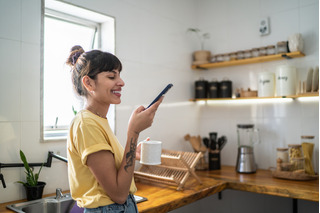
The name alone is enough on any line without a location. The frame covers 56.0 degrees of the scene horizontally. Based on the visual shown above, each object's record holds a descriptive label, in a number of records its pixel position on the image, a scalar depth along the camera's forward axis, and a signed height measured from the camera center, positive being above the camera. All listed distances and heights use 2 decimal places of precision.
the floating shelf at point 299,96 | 2.21 +0.08
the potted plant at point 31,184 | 1.62 -0.43
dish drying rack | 1.91 -0.43
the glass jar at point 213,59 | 2.78 +0.44
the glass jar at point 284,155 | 2.31 -0.37
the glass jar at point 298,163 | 2.19 -0.41
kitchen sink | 1.55 -0.53
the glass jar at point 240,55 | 2.62 +0.45
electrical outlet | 2.57 +0.69
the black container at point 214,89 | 2.78 +0.16
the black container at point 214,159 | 2.57 -0.45
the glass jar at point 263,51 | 2.50 +0.47
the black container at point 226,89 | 2.71 +0.16
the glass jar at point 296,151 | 2.22 -0.33
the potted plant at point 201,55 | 2.81 +0.48
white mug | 1.41 -0.22
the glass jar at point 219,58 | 2.75 +0.45
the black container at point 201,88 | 2.83 +0.18
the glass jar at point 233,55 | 2.65 +0.46
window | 2.01 +0.40
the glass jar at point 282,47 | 2.39 +0.48
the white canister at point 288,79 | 2.34 +0.22
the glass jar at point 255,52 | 2.55 +0.47
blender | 2.41 -0.36
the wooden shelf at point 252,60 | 2.35 +0.40
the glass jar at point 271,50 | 2.47 +0.47
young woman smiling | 0.92 -0.12
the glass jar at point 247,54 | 2.59 +0.46
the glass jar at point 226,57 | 2.71 +0.45
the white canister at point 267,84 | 2.46 +0.19
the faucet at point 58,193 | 1.65 -0.48
